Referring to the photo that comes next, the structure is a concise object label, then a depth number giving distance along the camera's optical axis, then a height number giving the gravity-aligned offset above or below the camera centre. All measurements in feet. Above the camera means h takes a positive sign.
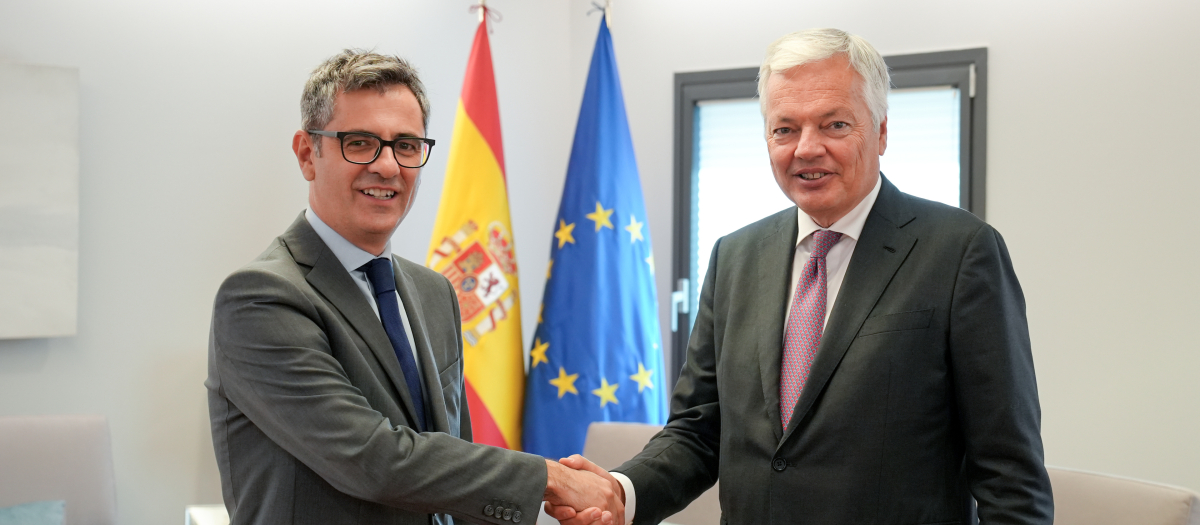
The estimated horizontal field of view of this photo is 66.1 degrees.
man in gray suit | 4.86 -0.63
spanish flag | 11.53 -0.08
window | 12.52 +1.51
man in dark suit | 4.99 -0.53
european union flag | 11.89 -0.79
